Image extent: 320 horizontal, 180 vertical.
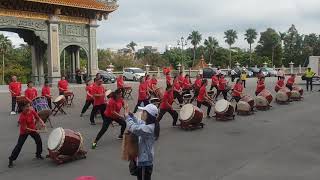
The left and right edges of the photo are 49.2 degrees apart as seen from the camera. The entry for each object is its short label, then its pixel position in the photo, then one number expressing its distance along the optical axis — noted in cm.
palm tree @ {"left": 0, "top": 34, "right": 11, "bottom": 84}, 5437
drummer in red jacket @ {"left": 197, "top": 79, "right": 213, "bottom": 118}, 1258
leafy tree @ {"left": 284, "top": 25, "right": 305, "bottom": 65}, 6440
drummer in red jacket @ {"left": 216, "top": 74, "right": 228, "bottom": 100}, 1735
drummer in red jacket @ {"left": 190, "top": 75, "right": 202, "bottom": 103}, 1664
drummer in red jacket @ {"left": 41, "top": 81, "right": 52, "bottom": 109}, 1343
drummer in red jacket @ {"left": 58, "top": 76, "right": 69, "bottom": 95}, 1527
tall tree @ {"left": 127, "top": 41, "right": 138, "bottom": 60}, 9831
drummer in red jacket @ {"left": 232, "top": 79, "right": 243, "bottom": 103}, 1520
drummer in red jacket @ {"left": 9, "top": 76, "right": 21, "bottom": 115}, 1390
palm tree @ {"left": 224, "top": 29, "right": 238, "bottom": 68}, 8001
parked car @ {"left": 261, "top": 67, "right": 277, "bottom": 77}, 4547
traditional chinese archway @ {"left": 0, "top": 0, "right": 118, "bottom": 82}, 2403
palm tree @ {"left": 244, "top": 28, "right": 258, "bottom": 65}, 7634
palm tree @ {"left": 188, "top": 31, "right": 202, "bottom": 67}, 7634
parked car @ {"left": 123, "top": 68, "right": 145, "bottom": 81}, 3808
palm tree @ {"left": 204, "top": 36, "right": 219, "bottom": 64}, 7179
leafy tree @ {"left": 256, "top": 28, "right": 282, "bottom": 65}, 6407
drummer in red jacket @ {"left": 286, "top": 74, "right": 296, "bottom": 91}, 1899
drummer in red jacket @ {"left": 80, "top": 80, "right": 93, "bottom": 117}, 1270
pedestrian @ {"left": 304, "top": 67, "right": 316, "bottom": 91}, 2261
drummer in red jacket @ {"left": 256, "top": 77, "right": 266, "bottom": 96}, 1674
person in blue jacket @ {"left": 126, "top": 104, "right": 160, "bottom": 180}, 497
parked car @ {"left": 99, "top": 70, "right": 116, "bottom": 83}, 3282
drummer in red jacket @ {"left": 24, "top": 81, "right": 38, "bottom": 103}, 1247
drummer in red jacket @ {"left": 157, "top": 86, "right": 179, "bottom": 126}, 1104
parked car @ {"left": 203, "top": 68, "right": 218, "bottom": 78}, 4041
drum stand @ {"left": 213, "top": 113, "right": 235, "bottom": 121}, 1272
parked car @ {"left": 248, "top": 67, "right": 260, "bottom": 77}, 4499
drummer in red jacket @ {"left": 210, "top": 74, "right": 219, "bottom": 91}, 1866
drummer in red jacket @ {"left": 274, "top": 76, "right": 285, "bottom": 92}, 1854
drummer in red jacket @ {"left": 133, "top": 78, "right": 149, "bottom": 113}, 1339
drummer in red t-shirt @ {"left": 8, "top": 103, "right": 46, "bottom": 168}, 765
